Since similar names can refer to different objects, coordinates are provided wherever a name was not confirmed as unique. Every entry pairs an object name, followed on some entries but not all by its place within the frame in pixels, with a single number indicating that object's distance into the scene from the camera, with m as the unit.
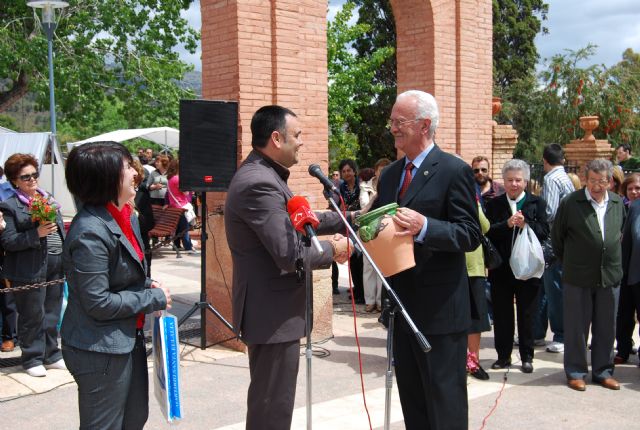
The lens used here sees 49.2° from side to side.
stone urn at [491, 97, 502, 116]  12.30
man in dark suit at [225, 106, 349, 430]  3.91
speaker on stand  7.05
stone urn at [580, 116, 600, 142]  16.34
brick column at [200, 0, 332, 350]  7.48
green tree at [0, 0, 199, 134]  21.48
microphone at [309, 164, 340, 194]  3.85
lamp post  13.75
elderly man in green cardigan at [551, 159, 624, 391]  6.30
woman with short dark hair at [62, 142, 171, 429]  3.29
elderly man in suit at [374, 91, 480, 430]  3.88
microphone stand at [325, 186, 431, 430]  3.39
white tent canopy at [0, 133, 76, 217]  13.54
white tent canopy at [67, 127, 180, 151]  20.92
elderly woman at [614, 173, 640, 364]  6.93
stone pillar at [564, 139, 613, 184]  16.45
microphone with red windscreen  3.65
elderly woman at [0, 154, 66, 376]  6.61
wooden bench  14.24
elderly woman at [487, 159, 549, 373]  6.82
